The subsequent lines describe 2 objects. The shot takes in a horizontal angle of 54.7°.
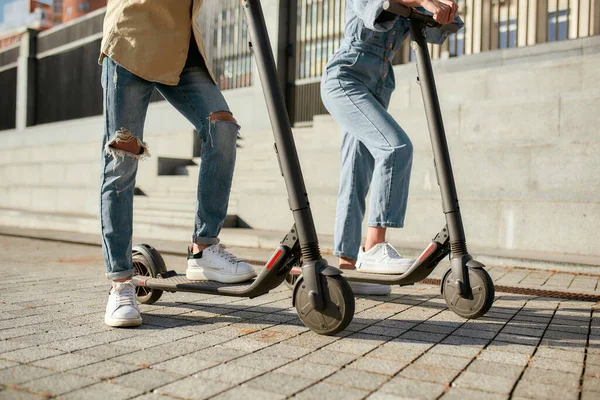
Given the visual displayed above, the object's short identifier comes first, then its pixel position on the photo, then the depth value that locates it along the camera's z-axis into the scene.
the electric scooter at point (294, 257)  2.31
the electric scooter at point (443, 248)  2.67
